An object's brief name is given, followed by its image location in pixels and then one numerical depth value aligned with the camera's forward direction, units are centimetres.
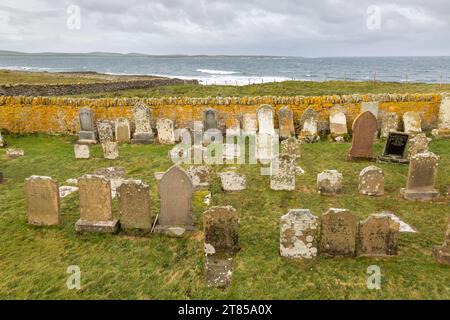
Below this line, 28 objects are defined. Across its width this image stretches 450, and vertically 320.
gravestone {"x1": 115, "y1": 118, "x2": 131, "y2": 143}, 1452
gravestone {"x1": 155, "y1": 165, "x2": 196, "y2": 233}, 702
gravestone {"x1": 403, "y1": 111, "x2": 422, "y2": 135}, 1416
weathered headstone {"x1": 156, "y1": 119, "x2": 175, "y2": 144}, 1412
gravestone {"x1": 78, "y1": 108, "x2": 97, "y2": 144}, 1464
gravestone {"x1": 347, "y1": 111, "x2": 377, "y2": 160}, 1117
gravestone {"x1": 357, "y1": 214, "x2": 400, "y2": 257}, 609
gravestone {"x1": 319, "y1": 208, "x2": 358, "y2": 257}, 607
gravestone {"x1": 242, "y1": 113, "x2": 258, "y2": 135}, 1452
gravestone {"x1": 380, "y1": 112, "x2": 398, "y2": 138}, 1384
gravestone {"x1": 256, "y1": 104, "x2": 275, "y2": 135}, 1424
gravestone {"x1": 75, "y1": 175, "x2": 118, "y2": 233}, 702
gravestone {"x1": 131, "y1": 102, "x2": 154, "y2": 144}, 1432
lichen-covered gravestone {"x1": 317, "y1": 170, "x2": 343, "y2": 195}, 880
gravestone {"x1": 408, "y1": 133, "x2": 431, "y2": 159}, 1060
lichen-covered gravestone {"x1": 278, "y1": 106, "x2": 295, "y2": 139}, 1427
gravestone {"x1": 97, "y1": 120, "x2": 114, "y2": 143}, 1416
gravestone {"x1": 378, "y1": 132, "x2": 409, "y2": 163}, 1110
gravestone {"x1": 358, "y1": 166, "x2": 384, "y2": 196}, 872
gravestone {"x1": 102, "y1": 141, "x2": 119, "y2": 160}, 1226
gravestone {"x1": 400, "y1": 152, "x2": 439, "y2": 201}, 840
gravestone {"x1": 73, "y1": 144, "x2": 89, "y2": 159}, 1242
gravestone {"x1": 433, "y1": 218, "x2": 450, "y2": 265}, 589
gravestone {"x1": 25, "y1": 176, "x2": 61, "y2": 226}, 727
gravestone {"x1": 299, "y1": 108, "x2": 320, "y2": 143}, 1406
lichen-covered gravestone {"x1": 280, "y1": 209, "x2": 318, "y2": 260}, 607
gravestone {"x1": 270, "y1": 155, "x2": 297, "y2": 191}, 917
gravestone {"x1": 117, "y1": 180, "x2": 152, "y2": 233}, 695
